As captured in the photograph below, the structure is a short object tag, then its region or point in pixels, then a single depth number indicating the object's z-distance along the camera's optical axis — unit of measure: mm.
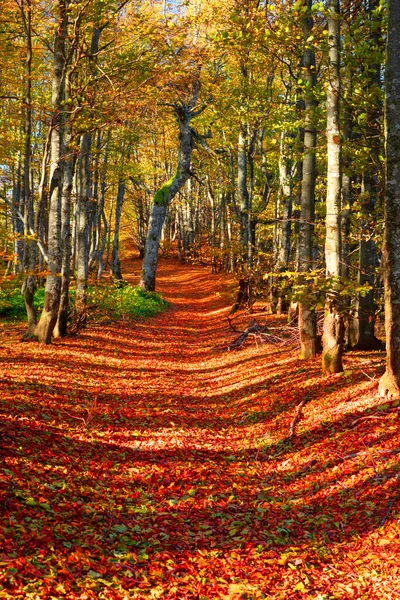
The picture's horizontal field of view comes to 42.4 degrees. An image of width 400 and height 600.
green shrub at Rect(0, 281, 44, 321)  18797
